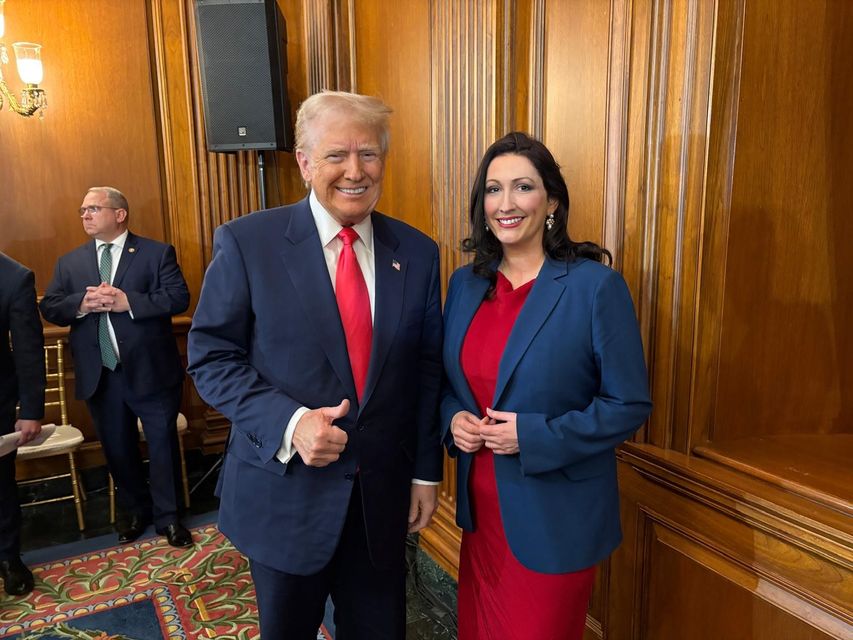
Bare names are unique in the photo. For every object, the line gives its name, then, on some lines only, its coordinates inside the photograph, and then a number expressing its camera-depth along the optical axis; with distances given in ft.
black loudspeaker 11.49
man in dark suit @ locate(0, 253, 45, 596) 8.56
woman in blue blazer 4.59
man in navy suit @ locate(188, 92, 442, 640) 4.61
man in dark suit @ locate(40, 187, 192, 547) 10.37
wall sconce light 10.74
